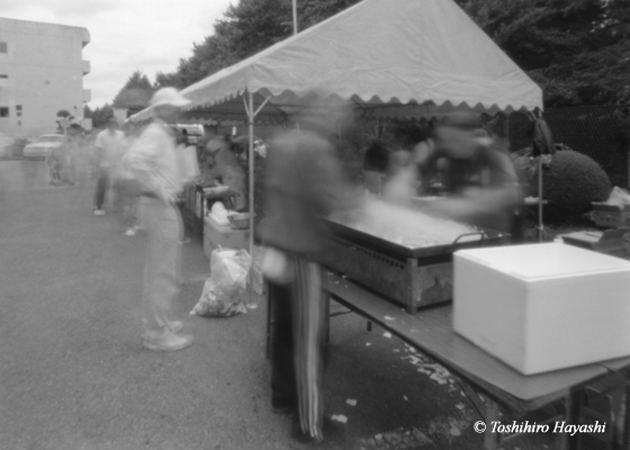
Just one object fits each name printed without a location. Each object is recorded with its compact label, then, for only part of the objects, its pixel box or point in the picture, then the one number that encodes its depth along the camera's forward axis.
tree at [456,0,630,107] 12.18
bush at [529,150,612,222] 9.69
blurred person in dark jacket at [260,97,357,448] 2.76
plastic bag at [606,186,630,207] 8.76
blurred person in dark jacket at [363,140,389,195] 7.56
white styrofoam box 2.01
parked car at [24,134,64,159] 30.73
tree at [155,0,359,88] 16.87
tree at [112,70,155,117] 67.88
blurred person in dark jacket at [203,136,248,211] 9.25
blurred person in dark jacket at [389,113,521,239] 3.60
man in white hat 4.02
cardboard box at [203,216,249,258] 6.40
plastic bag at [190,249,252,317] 4.93
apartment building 48.91
